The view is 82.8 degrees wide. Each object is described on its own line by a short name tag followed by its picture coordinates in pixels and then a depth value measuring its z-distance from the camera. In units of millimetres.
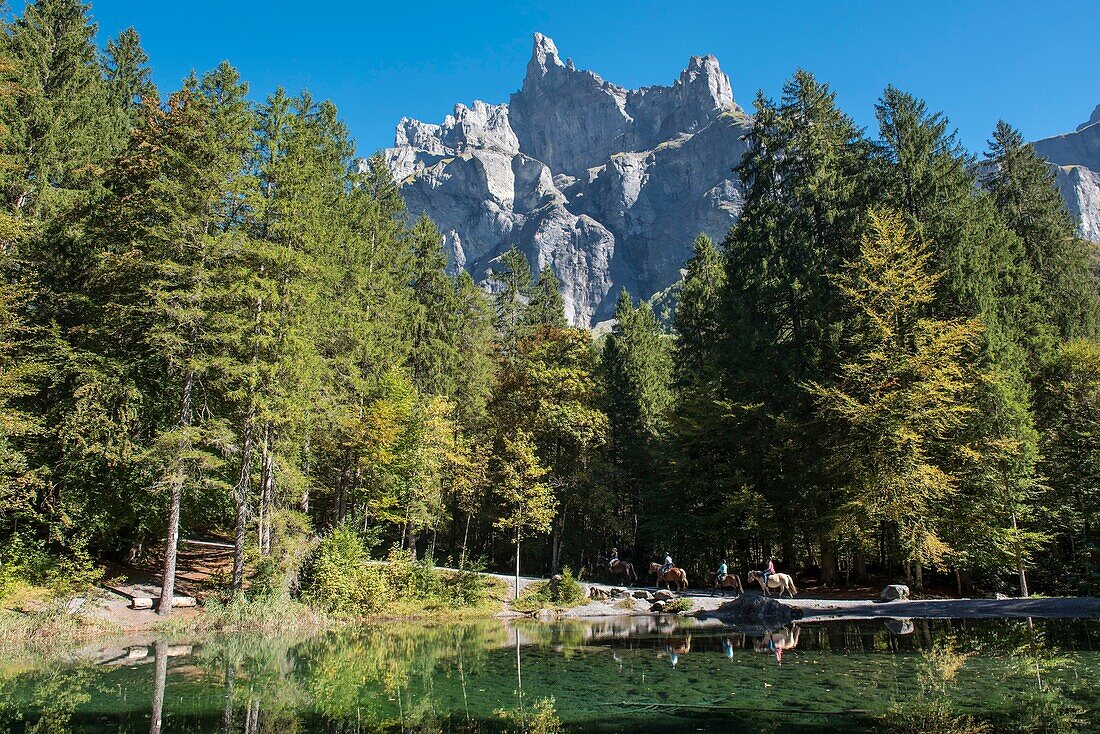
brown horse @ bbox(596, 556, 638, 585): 27133
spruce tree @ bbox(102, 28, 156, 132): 29672
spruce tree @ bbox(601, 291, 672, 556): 32656
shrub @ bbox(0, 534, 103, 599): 15906
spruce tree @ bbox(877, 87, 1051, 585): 21422
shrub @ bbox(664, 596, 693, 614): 20150
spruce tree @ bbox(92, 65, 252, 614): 17297
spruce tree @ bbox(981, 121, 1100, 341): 29156
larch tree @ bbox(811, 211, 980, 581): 20891
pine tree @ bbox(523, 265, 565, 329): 46219
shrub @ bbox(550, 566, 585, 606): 21797
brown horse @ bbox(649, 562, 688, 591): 24734
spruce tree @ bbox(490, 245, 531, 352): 49719
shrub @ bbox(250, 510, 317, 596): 17875
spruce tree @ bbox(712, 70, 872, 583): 24266
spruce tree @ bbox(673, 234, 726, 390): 33438
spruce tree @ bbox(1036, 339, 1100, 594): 21406
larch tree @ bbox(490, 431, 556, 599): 23344
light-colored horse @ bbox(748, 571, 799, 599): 20731
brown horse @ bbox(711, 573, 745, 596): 22778
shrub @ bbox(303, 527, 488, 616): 18812
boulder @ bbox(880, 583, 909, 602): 19906
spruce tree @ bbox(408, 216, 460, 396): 31156
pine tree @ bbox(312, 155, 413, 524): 22797
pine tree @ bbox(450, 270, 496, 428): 32031
